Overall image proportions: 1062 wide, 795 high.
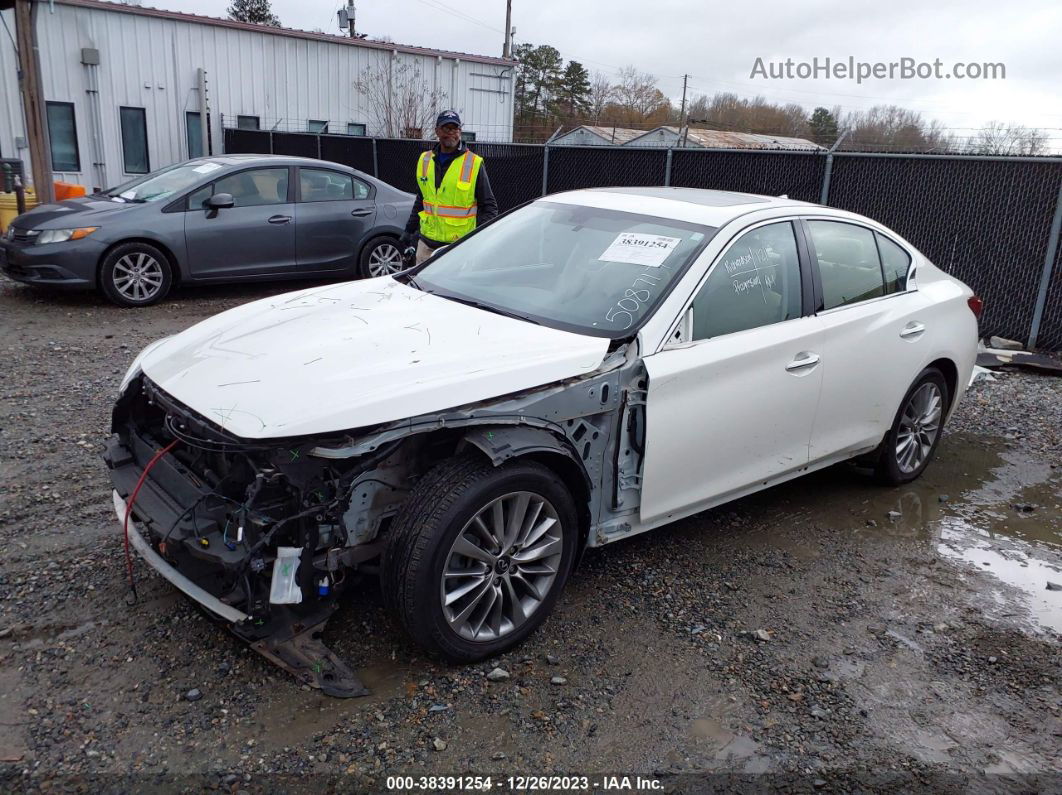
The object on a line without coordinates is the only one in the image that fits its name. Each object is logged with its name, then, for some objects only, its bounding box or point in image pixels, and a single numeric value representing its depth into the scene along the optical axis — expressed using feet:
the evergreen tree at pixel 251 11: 196.25
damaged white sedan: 9.28
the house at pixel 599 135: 113.09
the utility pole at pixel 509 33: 138.20
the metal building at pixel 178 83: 56.75
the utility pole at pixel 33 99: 39.45
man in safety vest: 20.79
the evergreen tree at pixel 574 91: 182.70
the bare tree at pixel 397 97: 71.05
